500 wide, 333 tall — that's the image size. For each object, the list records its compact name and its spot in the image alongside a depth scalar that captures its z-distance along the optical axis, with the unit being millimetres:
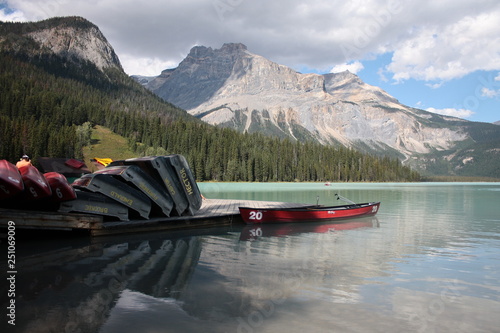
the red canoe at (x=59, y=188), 13875
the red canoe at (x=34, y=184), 12883
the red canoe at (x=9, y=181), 11898
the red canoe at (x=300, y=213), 21250
